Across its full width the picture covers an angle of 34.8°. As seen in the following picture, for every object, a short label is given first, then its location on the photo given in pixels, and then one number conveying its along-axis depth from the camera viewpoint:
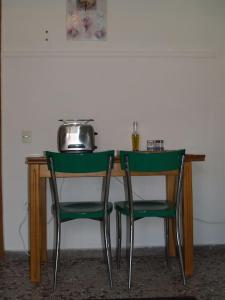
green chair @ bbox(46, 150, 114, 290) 2.19
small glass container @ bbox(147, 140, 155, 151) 2.91
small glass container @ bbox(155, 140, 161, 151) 2.90
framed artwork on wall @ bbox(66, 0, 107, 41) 2.95
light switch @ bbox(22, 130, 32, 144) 2.92
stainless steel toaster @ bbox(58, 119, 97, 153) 2.70
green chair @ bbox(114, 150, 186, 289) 2.21
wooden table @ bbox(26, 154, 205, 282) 2.34
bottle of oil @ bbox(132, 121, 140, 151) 2.90
